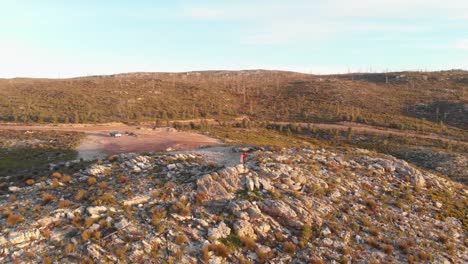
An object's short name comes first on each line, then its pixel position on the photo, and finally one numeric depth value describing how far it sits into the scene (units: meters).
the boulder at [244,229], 17.19
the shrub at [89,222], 16.36
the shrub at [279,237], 17.39
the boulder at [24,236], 15.10
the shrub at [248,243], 16.52
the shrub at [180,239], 16.06
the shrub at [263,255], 16.00
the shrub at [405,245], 17.95
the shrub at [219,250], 15.77
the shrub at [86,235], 15.42
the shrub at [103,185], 20.39
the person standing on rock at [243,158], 24.62
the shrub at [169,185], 20.29
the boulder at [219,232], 16.64
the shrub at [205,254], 15.34
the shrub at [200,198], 18.96
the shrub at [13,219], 16.30
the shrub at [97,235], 15.52
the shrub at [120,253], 14.81
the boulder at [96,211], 17.25
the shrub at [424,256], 17.50
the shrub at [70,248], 14.74
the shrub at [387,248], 17.62
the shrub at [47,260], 14.04
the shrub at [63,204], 18.00
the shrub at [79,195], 18.91
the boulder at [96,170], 22.84
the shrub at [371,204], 21.52
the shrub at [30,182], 21.62
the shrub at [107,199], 18.47
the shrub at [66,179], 21.55
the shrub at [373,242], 17.97
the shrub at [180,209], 17.88
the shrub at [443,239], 19.19
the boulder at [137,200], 18.59
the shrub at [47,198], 18.94
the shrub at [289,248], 16.64
